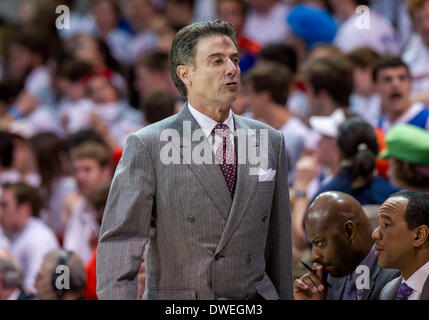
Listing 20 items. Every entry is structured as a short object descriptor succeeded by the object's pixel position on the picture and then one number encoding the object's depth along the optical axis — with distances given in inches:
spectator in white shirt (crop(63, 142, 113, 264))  454.3
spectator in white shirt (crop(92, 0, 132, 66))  724.7
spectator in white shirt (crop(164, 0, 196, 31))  689.6
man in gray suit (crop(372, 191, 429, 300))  248.7
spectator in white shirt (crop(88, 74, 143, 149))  569.6
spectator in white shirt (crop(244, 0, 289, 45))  633.6
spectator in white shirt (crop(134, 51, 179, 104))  577.6
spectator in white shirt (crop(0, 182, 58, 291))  465.1
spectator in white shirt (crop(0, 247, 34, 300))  387.5
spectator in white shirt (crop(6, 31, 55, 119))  700.0
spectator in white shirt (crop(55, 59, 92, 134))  596.7
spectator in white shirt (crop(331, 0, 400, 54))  552.7
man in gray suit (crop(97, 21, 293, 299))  229.0
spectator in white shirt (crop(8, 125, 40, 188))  566.3
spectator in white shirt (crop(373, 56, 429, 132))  444.1
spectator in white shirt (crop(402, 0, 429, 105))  488.1
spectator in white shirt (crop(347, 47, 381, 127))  519.2
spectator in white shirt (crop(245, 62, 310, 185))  456.4
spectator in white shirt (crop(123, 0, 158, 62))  699.4
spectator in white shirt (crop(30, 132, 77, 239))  534.9
